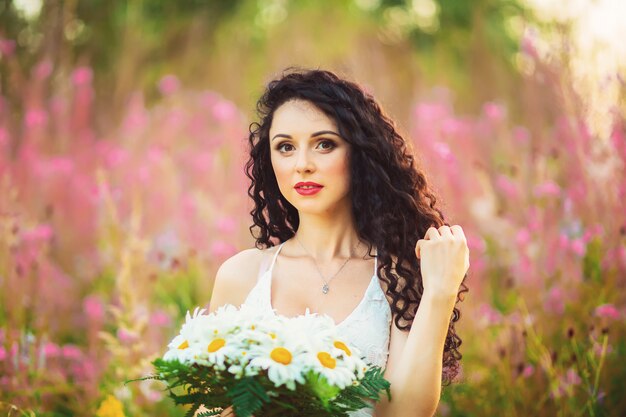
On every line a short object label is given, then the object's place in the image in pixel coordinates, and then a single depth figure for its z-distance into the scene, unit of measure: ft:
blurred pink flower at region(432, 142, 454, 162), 11.84
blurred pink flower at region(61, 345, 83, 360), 11.20
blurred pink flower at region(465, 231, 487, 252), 13.51
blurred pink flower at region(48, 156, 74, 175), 16.53
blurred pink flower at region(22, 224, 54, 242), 12.76
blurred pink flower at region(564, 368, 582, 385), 9.97
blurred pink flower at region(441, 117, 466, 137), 15.56
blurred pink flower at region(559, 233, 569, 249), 12.27
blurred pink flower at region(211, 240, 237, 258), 13.91
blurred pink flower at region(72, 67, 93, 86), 16.93
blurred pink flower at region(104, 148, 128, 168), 16.80
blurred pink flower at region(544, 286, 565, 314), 12.41
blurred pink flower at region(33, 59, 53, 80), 15.88
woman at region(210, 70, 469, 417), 7.70
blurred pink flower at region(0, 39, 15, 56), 15.83
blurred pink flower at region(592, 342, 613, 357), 10.31
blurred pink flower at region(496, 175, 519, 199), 14.29
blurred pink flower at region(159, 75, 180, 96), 16.80
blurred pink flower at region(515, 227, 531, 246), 12.96
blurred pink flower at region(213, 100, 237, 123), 16.61
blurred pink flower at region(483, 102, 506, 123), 14.84
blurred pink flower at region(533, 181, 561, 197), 13.02
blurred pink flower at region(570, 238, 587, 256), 12.06
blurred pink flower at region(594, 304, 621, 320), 10.18
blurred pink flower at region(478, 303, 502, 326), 12.28
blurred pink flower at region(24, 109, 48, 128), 15.44
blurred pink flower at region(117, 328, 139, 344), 10.98
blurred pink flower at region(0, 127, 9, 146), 14.72
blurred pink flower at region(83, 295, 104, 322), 12.18
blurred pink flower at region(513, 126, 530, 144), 17.48
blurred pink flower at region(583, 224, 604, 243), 12.25
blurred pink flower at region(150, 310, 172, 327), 12.51
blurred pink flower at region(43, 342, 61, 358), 10.86
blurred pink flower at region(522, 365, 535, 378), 10.52
